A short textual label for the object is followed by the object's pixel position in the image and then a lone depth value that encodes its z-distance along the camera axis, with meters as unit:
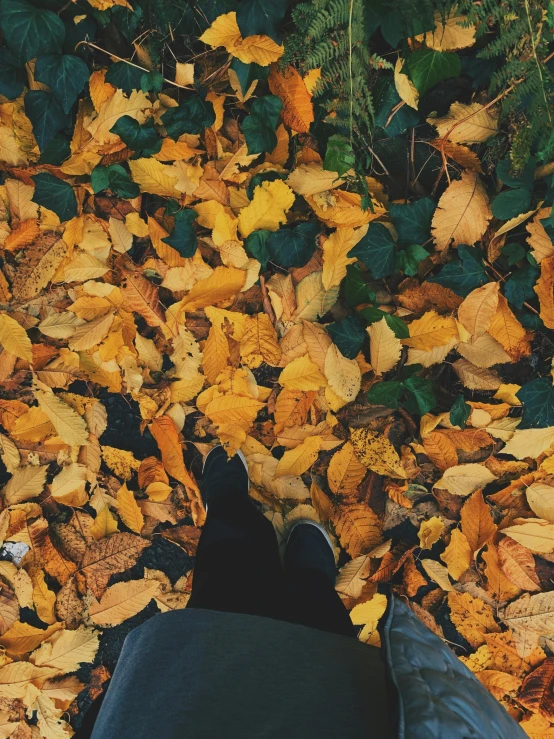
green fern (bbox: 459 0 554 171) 1.13
